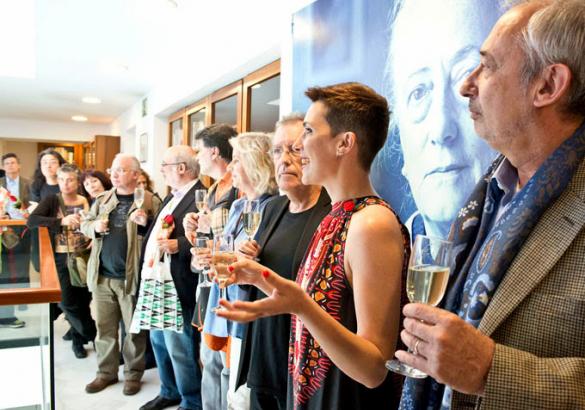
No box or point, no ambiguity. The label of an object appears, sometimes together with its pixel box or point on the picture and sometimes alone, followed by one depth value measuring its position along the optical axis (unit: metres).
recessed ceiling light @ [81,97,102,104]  7.59
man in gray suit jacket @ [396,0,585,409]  0.68
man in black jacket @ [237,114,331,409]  1.48
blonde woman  1.99
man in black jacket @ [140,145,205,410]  2.60
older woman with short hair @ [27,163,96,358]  3.54
